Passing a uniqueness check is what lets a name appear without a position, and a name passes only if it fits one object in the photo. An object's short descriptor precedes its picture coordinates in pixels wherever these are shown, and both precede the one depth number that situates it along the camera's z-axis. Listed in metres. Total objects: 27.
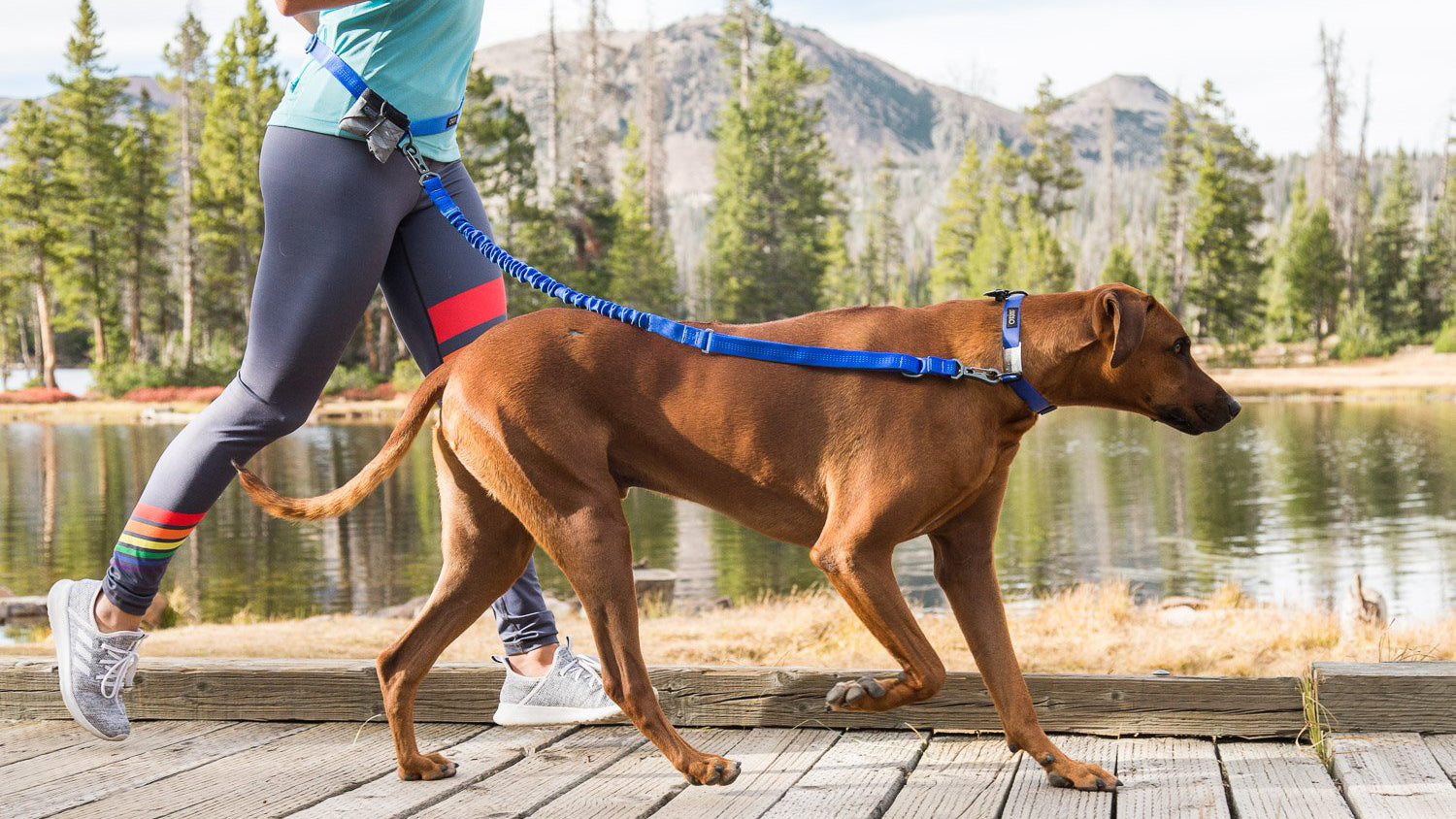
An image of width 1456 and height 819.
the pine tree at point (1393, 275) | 63.89
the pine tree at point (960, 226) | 77.62
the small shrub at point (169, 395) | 48.78
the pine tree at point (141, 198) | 59.41
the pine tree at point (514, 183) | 50.31
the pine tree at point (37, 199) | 55.22
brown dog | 2.96
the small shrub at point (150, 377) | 51.47
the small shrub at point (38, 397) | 52.44
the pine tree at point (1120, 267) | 67.51
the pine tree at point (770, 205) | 58.31
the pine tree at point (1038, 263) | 62.12
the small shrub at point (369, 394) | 50.10
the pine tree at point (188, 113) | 52.19
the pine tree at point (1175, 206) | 70.94
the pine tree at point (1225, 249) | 62.31
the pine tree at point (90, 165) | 55.66
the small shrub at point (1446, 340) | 53.78
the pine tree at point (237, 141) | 55.72
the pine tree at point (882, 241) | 94.31
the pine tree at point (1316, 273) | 65.81
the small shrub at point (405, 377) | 50.06
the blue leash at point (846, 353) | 3.00
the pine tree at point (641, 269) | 54.38
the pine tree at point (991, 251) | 67.88
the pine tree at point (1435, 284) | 64.00
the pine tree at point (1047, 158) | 77.62
